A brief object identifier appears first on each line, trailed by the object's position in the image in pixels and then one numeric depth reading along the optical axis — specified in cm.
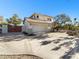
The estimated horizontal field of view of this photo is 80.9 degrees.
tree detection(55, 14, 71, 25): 1144
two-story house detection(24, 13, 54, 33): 1018
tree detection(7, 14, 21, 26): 1461
